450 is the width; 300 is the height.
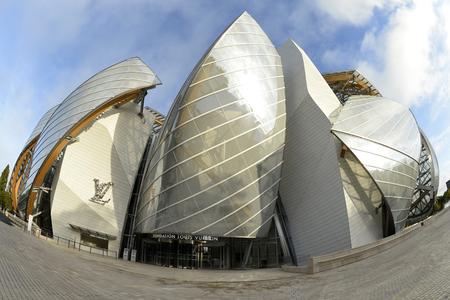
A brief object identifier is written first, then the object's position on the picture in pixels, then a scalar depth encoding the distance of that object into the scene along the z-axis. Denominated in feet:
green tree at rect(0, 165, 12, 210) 125.63
